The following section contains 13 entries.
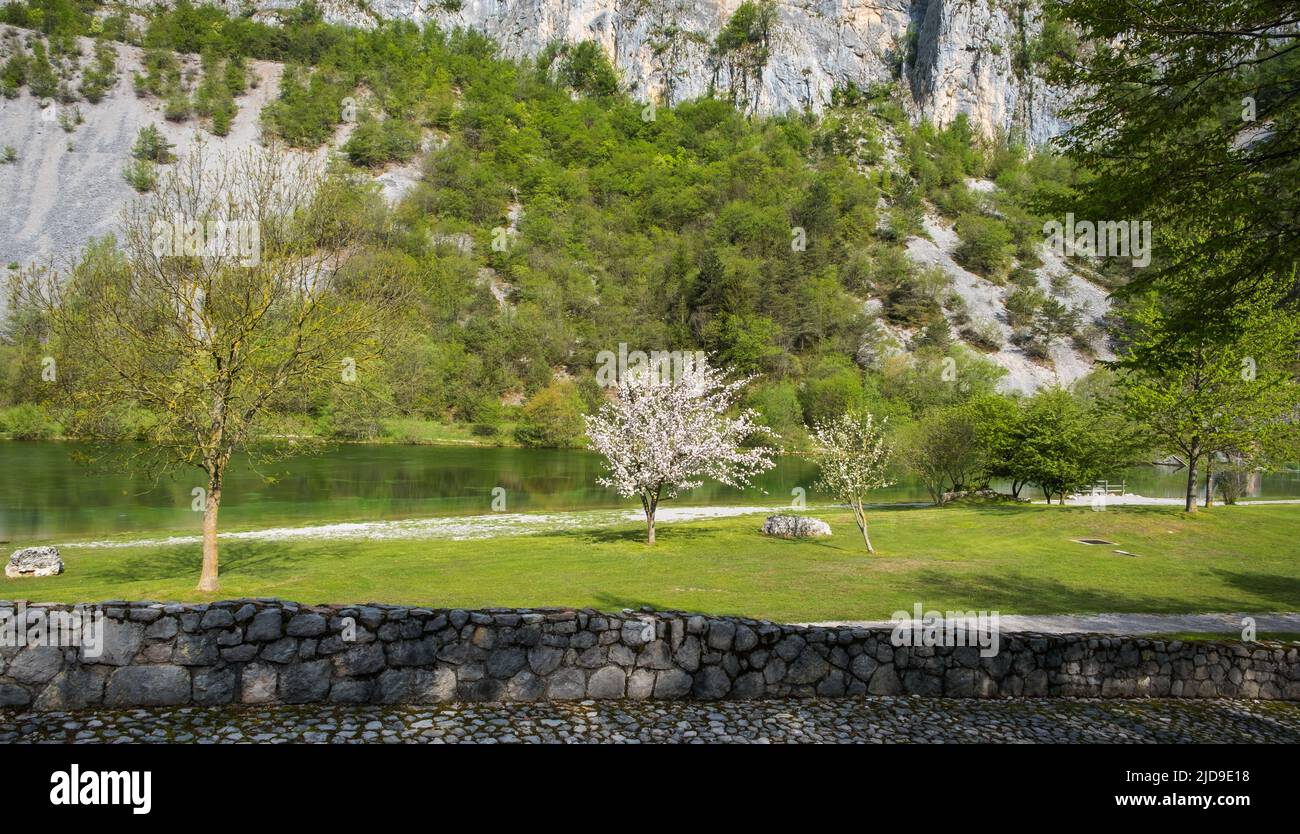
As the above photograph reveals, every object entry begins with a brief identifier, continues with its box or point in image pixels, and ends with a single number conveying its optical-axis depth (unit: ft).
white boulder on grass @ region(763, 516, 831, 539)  94.27
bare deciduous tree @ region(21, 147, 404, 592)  57.36
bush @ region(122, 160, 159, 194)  377.58
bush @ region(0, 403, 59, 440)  211.82
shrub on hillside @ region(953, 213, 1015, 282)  448.24
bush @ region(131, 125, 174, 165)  411.13
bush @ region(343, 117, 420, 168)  483.92
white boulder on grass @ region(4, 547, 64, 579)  62.34
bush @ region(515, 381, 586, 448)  271.69
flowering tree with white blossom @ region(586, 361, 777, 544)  92.99
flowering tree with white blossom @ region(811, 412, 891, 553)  86.17
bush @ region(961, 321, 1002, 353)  390.42
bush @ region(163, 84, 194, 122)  470.39
